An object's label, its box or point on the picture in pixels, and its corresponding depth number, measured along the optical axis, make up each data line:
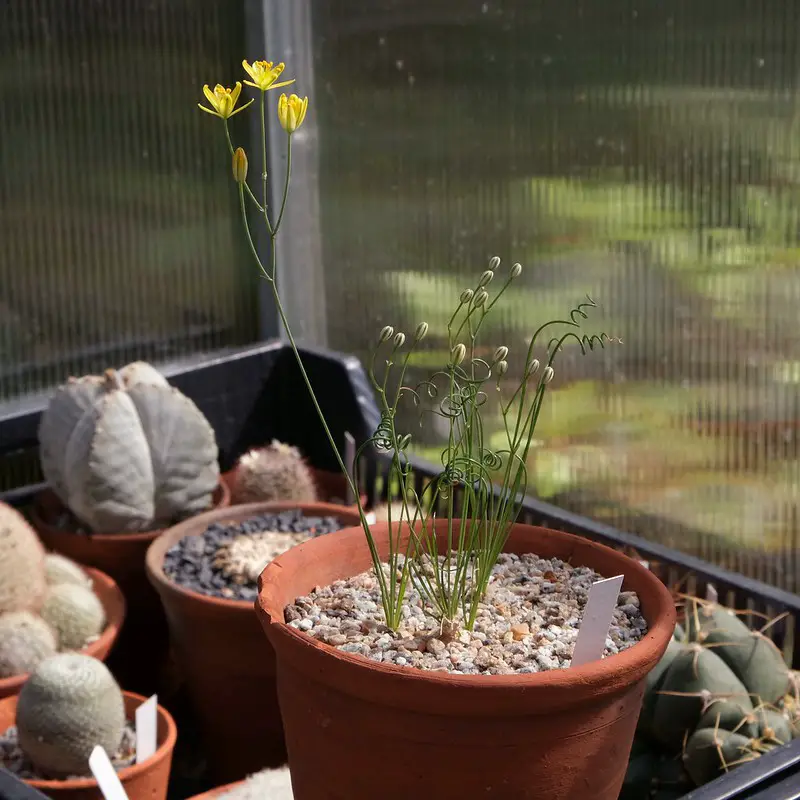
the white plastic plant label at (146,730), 0.78
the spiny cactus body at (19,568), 0.85
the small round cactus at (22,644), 0.83
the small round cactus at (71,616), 0.86
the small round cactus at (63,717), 0.78
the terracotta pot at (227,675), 0.83
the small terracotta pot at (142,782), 0.78
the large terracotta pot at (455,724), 0.59
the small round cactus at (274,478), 0.95
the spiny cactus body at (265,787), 0.75
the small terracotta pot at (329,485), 1.00
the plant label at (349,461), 0.91
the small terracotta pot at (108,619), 0.82
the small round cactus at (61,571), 0.89
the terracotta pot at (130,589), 0.92
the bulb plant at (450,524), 0.63
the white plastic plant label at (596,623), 0.63
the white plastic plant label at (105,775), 0.69
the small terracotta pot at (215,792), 0.74
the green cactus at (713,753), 0.74
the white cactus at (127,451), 0.92
